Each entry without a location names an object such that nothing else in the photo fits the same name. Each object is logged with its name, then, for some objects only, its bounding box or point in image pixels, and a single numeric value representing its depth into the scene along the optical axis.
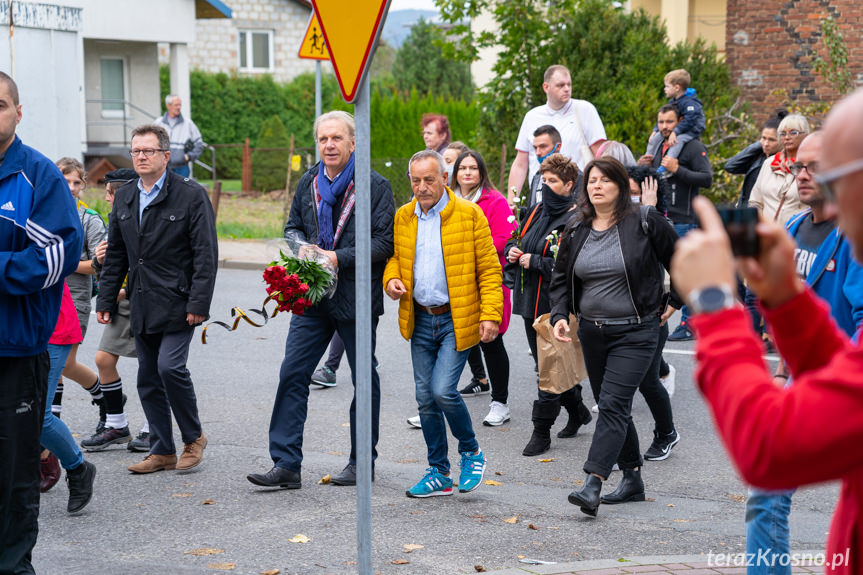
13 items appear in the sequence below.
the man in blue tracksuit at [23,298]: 8.01
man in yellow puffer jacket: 11.56
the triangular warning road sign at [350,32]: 7.69
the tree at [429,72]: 83.09
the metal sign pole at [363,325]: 8.03
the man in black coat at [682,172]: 19.42
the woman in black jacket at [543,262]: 13.66
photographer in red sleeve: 3.41
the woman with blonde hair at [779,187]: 14.39
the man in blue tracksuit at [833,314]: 7.59
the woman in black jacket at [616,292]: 11.02
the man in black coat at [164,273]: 12.20
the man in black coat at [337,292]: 11.87
